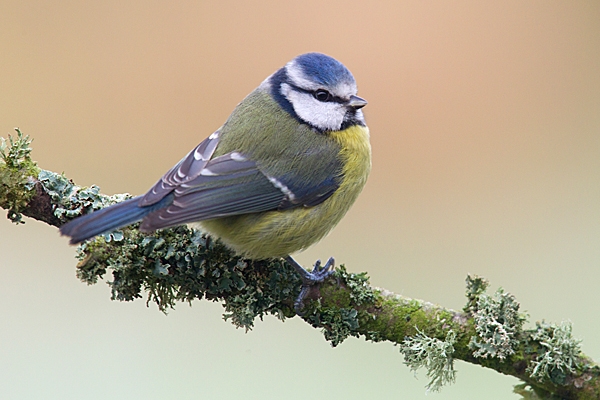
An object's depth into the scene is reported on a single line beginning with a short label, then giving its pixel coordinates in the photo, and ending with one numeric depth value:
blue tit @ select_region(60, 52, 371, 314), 2.68
